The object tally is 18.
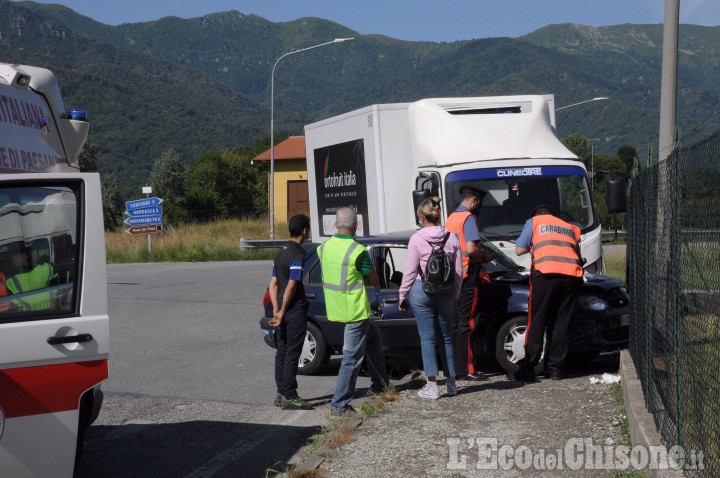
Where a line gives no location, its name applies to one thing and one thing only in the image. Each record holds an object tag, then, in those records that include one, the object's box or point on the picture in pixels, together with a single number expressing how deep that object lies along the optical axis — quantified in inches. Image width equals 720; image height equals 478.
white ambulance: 163.0
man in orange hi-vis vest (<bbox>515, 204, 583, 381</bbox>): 318.7
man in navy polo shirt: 300.5
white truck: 454.0
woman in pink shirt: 303.4
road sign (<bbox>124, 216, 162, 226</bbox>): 1262.3
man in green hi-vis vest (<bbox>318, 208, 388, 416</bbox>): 287.1
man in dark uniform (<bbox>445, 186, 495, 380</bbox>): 328.8
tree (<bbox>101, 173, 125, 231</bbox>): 2620.6
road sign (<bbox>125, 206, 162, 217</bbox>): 1255.5
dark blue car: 336.5
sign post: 1256.2
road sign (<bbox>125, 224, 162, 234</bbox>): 1258.6
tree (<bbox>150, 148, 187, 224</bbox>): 3479.3
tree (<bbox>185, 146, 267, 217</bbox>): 3506.4
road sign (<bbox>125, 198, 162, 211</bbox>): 1251.2
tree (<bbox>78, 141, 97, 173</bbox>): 2532.7
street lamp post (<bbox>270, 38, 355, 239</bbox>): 1371.8
